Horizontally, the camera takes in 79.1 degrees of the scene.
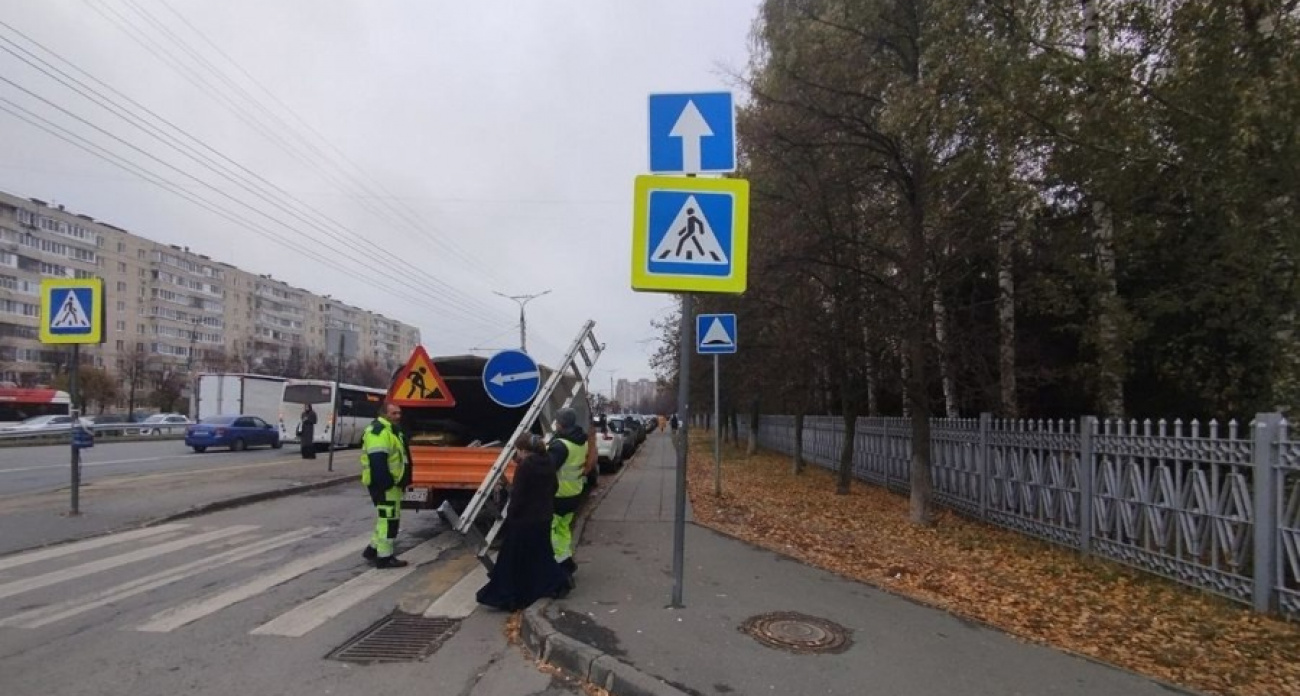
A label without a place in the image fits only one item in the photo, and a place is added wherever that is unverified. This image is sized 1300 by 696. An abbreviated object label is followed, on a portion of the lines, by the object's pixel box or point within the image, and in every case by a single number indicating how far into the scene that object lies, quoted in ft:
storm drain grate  18.17
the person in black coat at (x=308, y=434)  81.35
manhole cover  17.83
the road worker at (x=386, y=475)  27.68
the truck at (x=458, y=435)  32.48
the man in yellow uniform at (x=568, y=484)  24.53
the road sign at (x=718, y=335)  41.24
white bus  106.01
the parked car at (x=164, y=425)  150.92
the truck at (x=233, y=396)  119.24
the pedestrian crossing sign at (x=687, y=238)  19.74
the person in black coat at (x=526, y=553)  22.02
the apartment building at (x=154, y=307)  244.42
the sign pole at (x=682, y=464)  20.38
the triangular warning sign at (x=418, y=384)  30.50
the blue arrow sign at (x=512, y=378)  27.61
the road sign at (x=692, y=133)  20.01
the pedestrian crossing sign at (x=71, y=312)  37.68
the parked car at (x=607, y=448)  72.84
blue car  95.96
